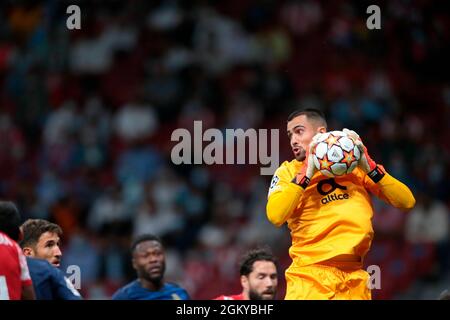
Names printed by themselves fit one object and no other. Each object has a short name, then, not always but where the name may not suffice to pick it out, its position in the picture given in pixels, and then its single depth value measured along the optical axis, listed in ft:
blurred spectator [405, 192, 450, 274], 88.07
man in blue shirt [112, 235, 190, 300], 61.67
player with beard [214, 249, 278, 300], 57.36
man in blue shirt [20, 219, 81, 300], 51.70
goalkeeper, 46.65
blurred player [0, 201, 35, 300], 41.37
